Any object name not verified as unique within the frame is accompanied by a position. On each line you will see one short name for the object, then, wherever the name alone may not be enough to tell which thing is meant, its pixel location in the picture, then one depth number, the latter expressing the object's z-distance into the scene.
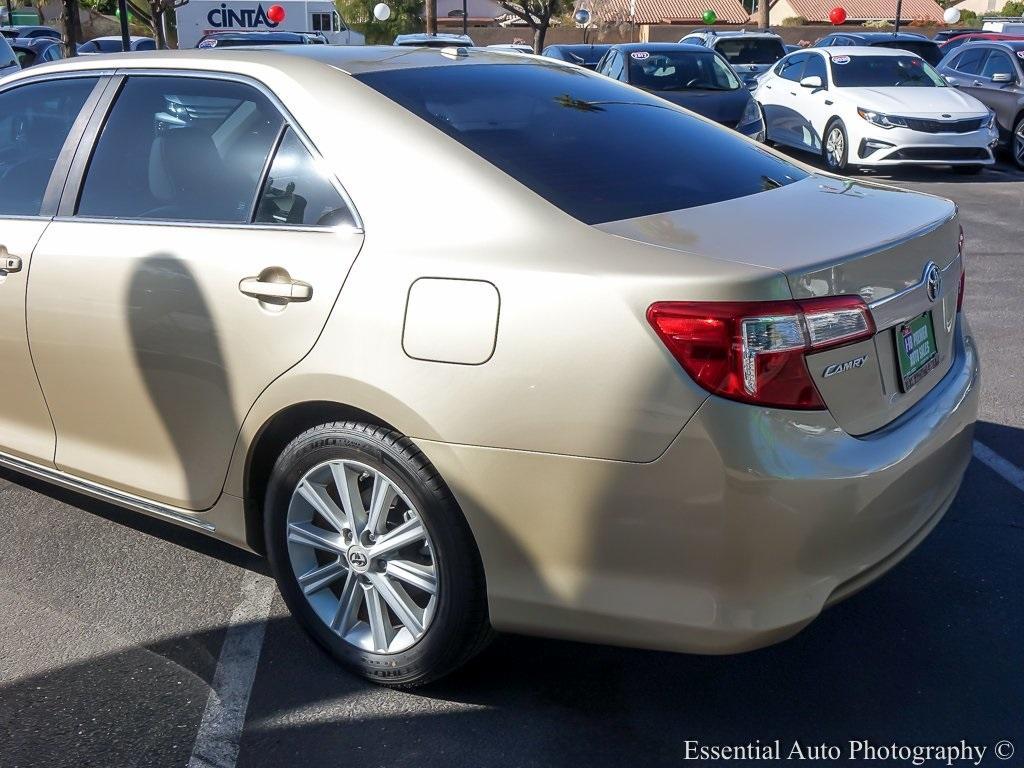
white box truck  24.67
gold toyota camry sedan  2.50
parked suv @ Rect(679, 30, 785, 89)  22.23
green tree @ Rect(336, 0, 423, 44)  45.88
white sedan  12.59
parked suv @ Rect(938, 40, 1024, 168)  14.16
